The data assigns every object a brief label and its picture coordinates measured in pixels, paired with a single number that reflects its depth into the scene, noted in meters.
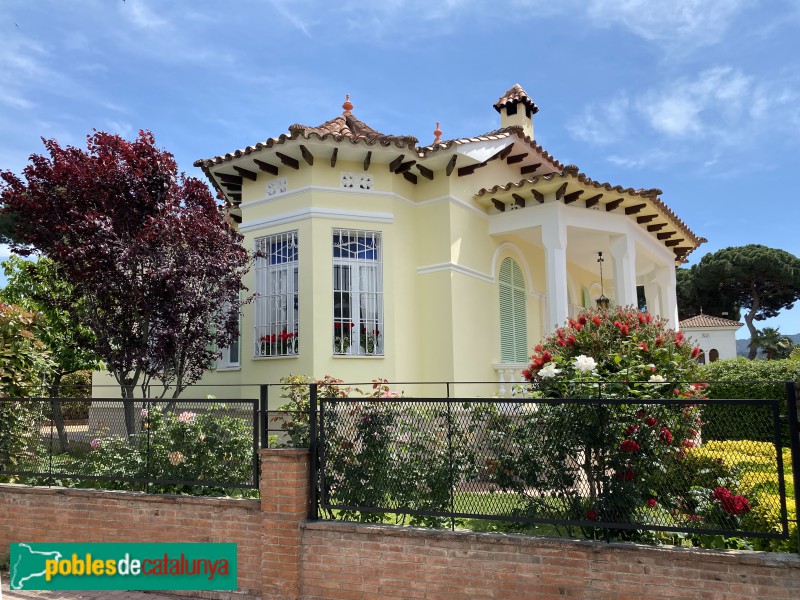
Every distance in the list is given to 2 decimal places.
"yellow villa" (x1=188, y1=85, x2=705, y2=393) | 10.44
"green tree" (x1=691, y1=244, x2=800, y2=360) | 42.91
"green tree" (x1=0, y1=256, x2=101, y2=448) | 9.35
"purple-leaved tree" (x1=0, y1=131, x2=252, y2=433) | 8.82
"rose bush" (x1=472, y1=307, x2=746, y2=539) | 4.82
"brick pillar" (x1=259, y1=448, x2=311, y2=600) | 5.55
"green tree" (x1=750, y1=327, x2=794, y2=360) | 37.19
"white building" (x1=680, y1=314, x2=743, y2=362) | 35.69
